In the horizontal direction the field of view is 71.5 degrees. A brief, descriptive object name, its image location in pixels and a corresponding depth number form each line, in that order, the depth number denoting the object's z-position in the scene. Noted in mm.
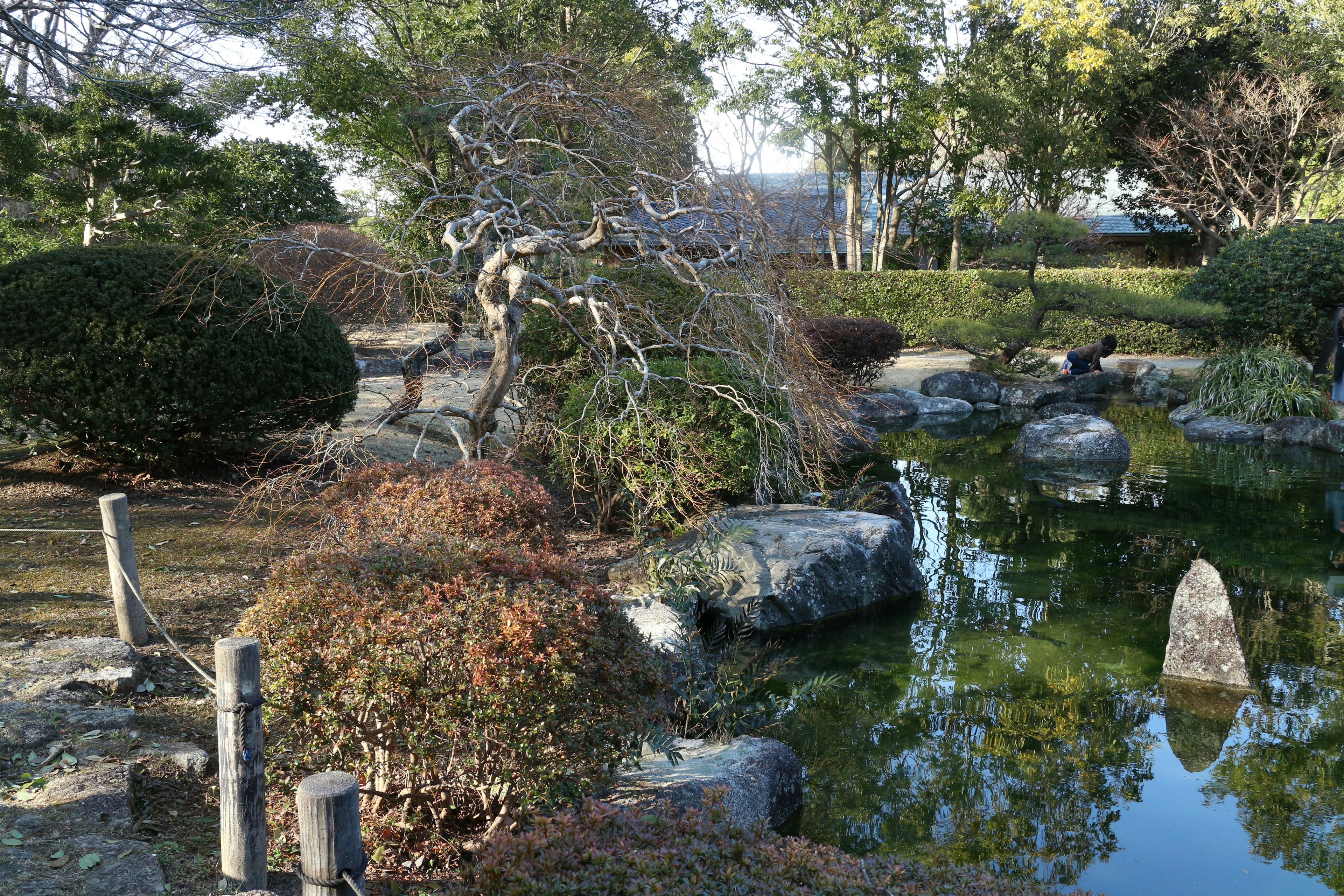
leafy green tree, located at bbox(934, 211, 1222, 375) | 14648
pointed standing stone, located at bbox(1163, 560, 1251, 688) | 5395
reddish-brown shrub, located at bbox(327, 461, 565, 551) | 4742
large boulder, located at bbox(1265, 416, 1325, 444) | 12367
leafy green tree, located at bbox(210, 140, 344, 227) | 16531
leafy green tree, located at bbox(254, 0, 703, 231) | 11984
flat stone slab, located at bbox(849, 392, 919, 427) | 14891
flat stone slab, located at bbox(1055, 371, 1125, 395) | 16906
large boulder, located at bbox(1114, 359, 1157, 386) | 18000
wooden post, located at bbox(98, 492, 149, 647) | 4520
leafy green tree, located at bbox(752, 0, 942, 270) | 21109
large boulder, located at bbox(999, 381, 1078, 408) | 16125
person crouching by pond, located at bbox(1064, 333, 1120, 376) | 17359
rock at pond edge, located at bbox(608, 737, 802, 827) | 3607
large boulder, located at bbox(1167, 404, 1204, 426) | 14234
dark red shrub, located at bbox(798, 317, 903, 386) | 14453
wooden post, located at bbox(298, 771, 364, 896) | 2209
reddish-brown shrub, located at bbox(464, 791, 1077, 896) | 2305
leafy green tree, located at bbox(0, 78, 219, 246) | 10961
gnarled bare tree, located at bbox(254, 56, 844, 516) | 6395
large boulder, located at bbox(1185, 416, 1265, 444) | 12945
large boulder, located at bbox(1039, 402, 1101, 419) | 14922
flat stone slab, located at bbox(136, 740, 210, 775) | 3656
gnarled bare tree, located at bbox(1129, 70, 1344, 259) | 20266
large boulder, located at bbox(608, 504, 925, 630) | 6172
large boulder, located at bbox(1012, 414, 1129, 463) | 11672
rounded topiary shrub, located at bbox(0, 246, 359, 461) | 7031
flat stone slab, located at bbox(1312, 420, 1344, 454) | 12047
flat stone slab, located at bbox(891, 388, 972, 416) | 15789
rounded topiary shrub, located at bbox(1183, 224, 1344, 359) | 14656
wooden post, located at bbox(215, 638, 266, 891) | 2652
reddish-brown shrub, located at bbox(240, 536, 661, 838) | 3098
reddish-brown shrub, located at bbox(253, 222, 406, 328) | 7785
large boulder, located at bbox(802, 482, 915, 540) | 7898
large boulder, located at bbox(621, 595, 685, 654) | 5000
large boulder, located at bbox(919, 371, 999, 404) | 16484
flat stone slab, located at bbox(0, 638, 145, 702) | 4059
